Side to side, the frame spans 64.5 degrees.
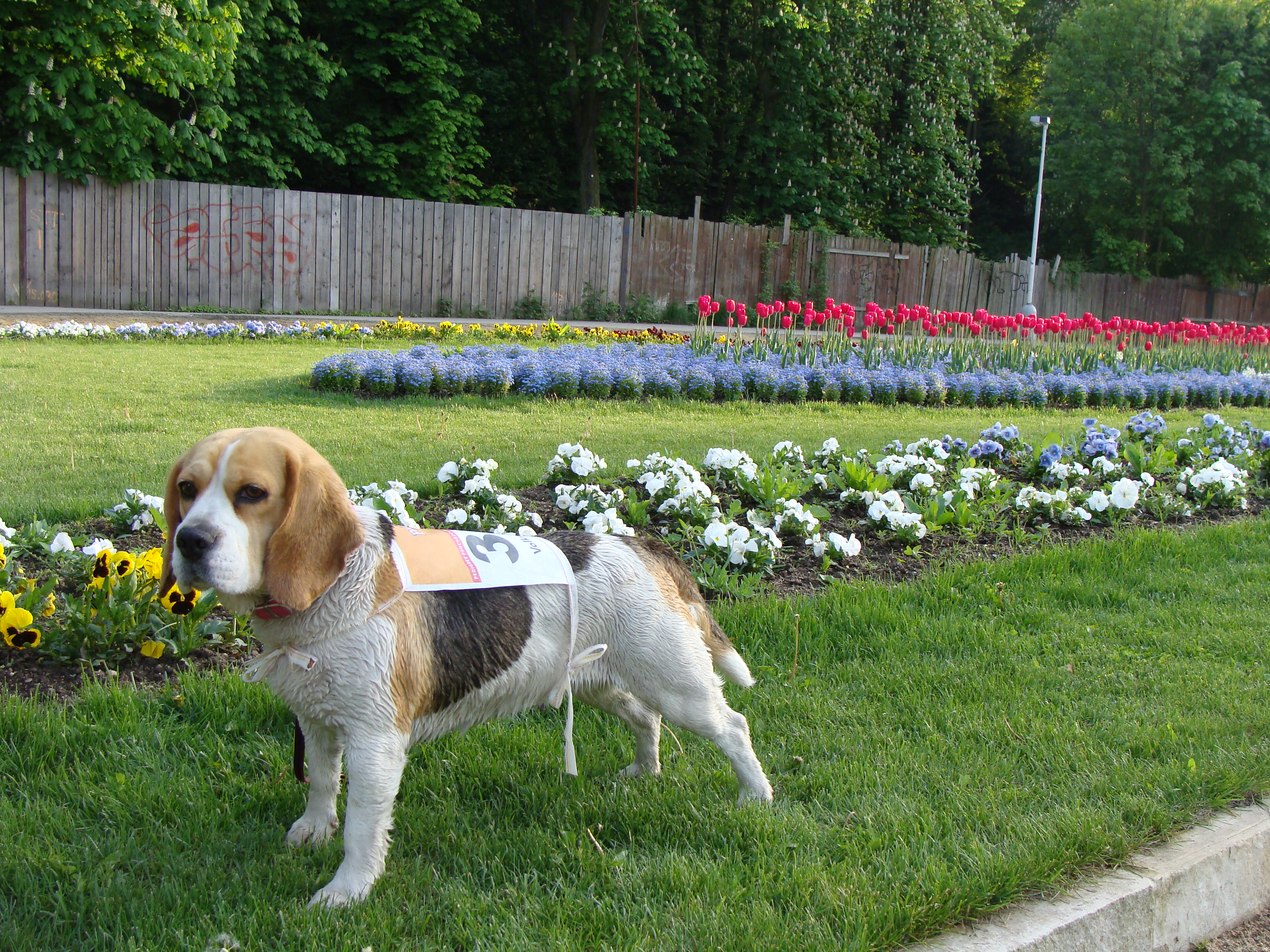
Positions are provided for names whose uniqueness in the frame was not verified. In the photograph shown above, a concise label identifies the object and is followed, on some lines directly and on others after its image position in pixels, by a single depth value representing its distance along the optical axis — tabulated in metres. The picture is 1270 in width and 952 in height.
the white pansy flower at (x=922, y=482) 5.68
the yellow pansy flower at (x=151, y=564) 3.53
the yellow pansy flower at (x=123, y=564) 3.51
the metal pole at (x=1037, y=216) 28.41
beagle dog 2.18
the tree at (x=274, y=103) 20.59
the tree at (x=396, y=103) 22.50
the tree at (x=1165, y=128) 34.00
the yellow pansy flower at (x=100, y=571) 3.40
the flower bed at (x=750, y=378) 9.18
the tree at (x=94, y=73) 15.38
